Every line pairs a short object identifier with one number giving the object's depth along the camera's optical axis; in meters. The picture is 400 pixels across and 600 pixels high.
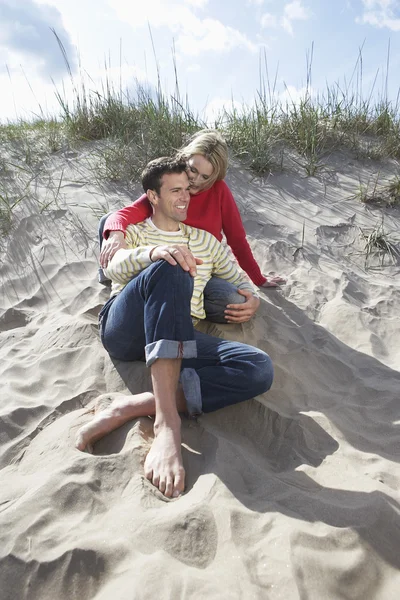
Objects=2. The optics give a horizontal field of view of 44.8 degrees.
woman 2.53
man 1.82
